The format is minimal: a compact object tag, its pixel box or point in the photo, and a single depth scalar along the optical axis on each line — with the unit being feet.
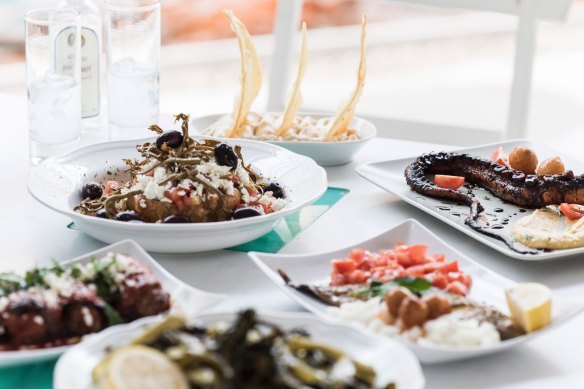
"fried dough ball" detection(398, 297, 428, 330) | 3.75
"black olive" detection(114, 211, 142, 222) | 4.40
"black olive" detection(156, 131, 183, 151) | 4.56
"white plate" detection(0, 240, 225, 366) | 3.62
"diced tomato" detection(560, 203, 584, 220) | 4.71
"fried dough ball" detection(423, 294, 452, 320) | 3.81
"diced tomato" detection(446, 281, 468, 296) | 4.02
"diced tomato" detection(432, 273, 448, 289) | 4.04
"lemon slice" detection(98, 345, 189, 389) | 3.26
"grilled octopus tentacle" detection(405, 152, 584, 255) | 4.82
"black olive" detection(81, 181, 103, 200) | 4.72
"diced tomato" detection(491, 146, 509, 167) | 5.18
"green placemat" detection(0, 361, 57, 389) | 3.70
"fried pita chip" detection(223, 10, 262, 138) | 5.38
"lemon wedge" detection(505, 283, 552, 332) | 3.83
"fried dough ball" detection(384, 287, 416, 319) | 3.78
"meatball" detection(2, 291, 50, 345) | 3.64
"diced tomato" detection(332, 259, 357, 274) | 4.15
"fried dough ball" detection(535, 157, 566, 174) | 5.02
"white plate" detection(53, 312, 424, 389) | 3.42
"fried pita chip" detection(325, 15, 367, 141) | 5.39
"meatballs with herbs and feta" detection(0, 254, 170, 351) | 3.66
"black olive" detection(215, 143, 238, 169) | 4.52
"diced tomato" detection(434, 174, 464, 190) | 5.04
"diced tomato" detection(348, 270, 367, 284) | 4.10
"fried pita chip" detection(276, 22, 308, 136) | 5.38
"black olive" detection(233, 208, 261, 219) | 4.41
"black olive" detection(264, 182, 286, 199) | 4.77
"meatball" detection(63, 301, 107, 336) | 3.70
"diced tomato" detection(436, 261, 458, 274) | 4.15
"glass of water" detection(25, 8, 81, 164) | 5.22
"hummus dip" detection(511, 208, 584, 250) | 4.44
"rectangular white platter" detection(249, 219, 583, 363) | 3.74
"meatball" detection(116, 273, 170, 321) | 3.79
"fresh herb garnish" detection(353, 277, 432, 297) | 3.96
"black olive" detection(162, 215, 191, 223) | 4.34
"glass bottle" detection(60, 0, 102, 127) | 5.53
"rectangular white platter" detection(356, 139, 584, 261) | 4.43
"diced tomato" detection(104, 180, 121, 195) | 4.74
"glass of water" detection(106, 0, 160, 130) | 5.51
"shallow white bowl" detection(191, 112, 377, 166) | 5.27
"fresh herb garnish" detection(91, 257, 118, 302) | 3.80
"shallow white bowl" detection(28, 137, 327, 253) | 4.29
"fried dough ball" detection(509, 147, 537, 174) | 5.09
